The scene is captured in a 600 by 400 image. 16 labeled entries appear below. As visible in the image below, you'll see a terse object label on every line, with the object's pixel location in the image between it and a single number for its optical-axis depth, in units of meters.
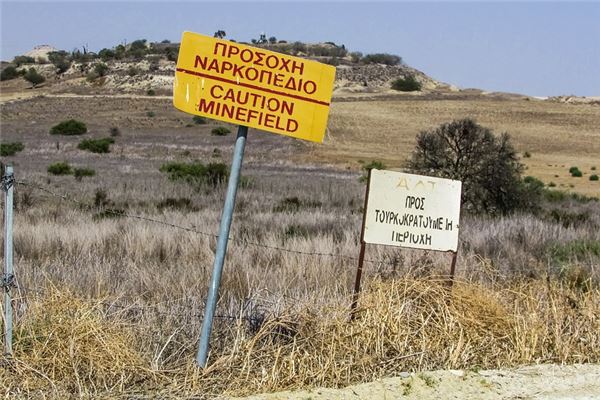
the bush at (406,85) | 124.06
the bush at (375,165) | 37.51
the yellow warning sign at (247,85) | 5.76
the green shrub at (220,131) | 62.45
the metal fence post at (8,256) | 5.55
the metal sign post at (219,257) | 5.74
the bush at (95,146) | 43.82
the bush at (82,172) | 26.13
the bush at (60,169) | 27.41
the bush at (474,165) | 18.00
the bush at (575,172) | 47.96
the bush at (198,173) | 24.86
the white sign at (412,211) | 6.80
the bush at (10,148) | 37.97
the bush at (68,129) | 57.78
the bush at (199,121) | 72.68
